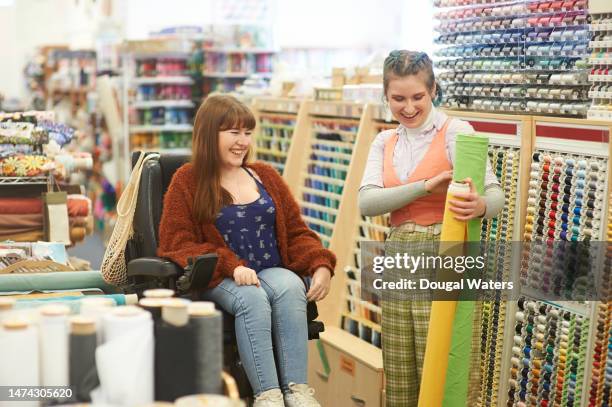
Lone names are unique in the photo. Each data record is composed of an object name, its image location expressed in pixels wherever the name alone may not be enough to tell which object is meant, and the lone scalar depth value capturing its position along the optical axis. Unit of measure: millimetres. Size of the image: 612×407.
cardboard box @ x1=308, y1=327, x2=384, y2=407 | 4520
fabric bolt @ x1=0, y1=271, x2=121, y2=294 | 3719
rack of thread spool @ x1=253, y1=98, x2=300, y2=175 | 6535
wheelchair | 3584
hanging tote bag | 3967
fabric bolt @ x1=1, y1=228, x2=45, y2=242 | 5102
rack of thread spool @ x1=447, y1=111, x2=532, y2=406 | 3932
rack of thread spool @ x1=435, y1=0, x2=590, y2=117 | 3822
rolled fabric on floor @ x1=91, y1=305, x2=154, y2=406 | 2109
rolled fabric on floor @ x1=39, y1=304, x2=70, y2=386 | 2139
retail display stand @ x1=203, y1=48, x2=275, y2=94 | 9703
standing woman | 3305
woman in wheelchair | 3564
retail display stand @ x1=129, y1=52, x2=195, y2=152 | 9789
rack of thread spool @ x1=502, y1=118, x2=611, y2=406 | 3547
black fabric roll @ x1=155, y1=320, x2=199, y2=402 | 2178
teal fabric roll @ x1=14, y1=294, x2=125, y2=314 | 2385
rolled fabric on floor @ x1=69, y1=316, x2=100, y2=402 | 2148
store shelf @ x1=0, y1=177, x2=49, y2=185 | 5141
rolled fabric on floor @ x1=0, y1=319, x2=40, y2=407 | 2098
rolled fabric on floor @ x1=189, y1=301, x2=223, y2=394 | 2195
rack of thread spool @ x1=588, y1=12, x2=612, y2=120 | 3586
